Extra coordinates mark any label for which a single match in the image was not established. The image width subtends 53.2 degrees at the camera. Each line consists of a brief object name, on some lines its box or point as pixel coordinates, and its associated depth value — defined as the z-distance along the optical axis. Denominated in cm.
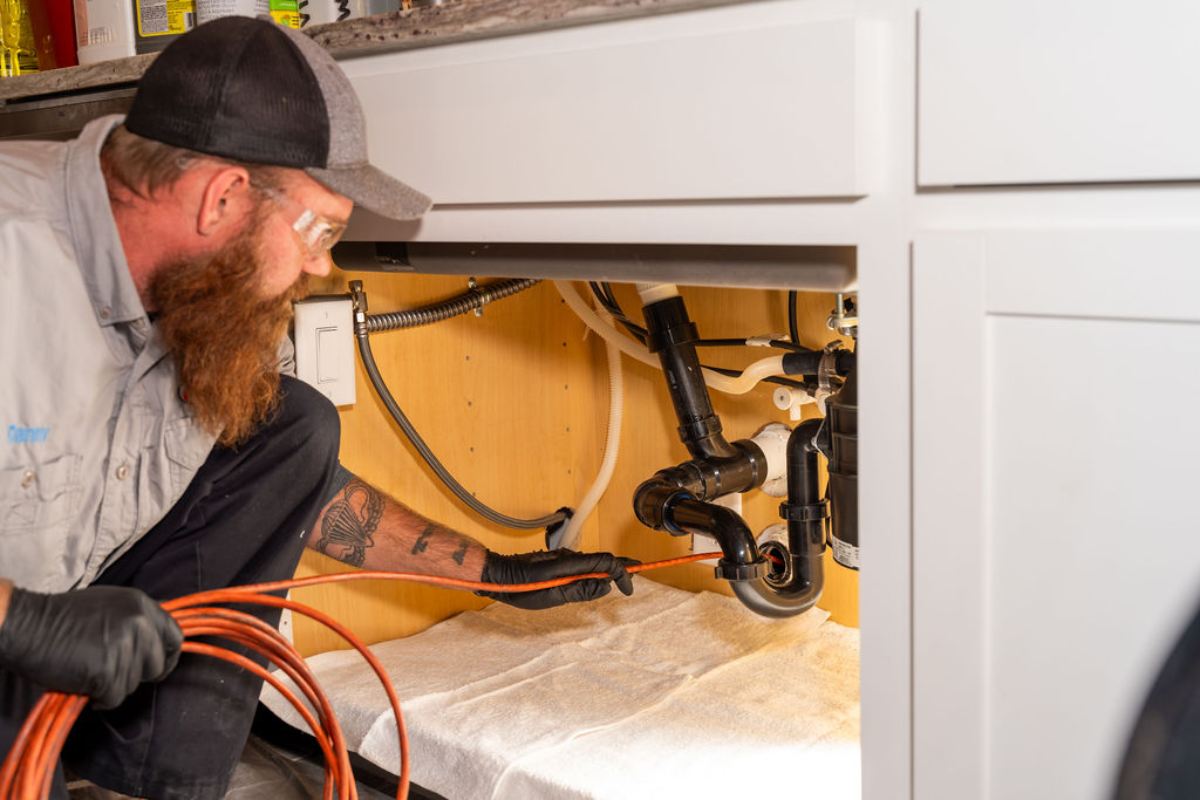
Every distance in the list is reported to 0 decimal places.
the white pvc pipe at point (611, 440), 163
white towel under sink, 118
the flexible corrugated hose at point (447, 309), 156
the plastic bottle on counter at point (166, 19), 129
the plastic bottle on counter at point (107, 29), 131
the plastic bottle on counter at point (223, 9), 120
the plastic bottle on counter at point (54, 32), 149
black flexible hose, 153
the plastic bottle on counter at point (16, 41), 159
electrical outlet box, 148
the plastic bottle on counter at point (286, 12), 128
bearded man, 86
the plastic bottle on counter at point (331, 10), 128
